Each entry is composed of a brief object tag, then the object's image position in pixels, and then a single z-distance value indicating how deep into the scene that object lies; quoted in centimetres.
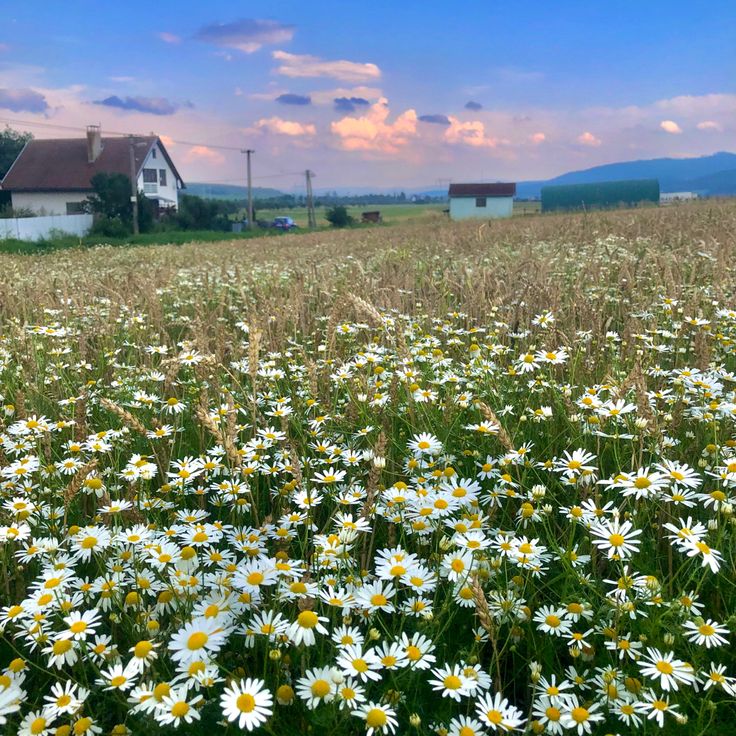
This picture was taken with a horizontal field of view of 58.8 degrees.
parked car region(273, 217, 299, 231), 5906
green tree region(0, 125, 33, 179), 6366
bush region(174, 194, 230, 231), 4503
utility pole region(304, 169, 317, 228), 5352
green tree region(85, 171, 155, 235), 3934
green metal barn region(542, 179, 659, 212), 4553
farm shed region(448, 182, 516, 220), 6481
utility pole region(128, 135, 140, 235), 3709
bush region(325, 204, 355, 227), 5109
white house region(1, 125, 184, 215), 4928
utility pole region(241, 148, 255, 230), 4772
